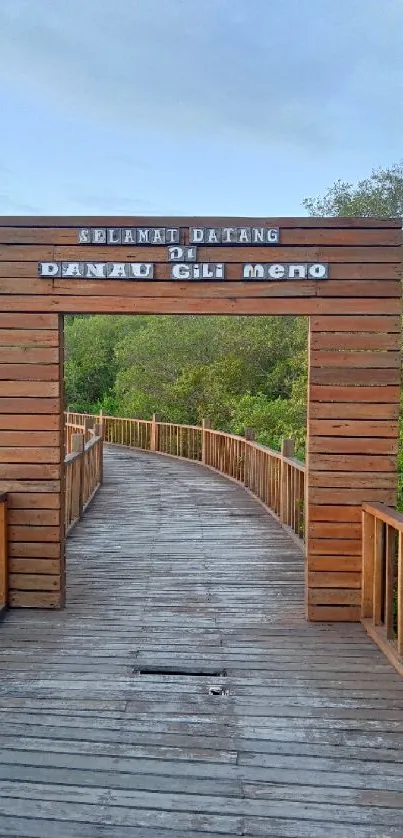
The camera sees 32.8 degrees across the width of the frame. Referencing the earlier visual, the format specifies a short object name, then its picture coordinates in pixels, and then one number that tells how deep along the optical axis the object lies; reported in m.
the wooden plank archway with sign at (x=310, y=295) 5.03
